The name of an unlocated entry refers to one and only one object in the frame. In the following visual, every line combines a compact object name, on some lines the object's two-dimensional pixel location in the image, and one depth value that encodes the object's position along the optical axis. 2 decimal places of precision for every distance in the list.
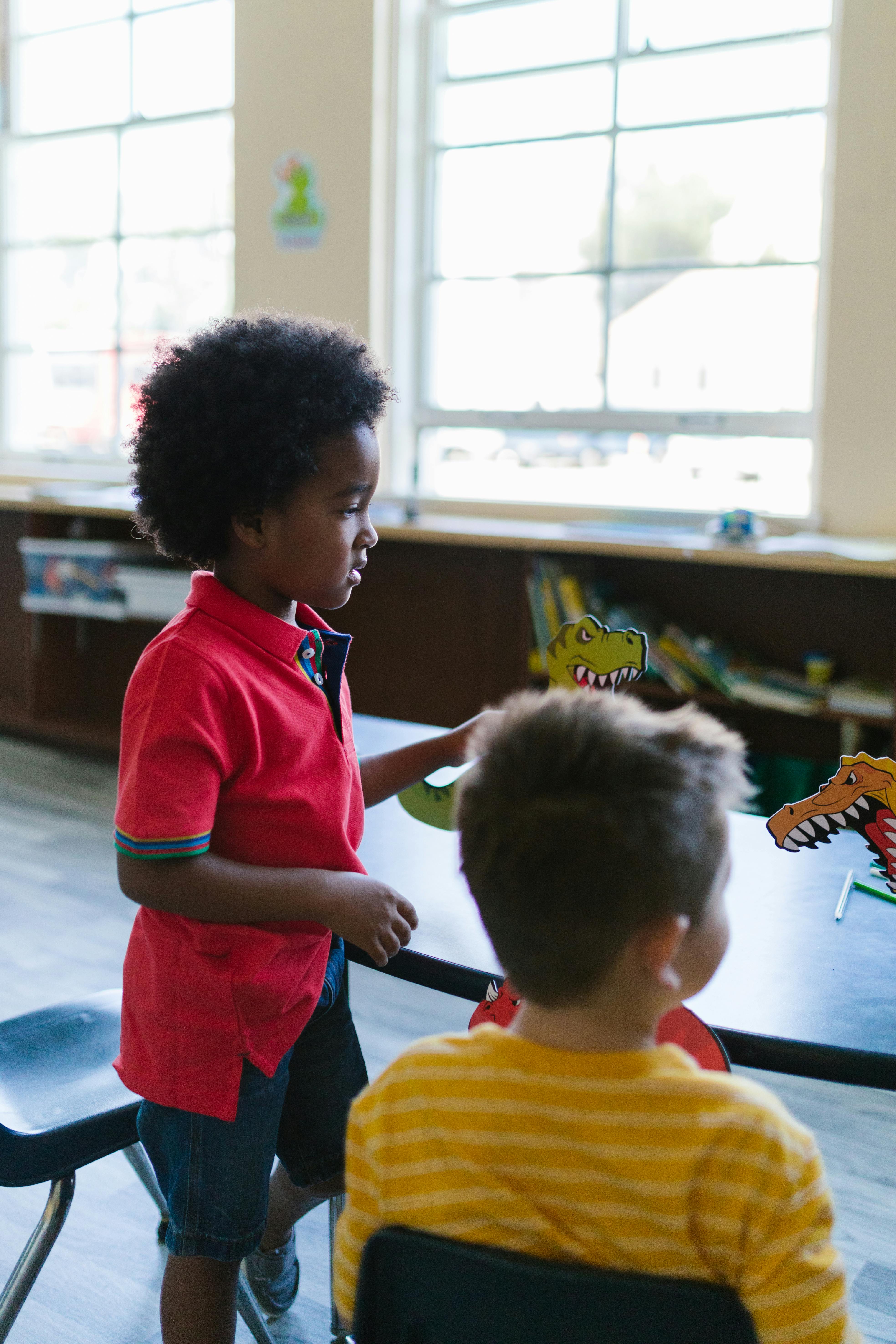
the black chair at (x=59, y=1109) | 1.13
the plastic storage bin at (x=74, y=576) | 4.11
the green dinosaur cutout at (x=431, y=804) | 1.29
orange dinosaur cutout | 1.02
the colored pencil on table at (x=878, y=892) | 1.13
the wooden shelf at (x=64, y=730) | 4.18
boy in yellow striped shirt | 0.61
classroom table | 0.86
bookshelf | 3.08
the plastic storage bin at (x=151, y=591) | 3.99
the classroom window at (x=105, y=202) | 4.54
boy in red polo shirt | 0.95
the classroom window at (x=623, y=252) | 3.36
